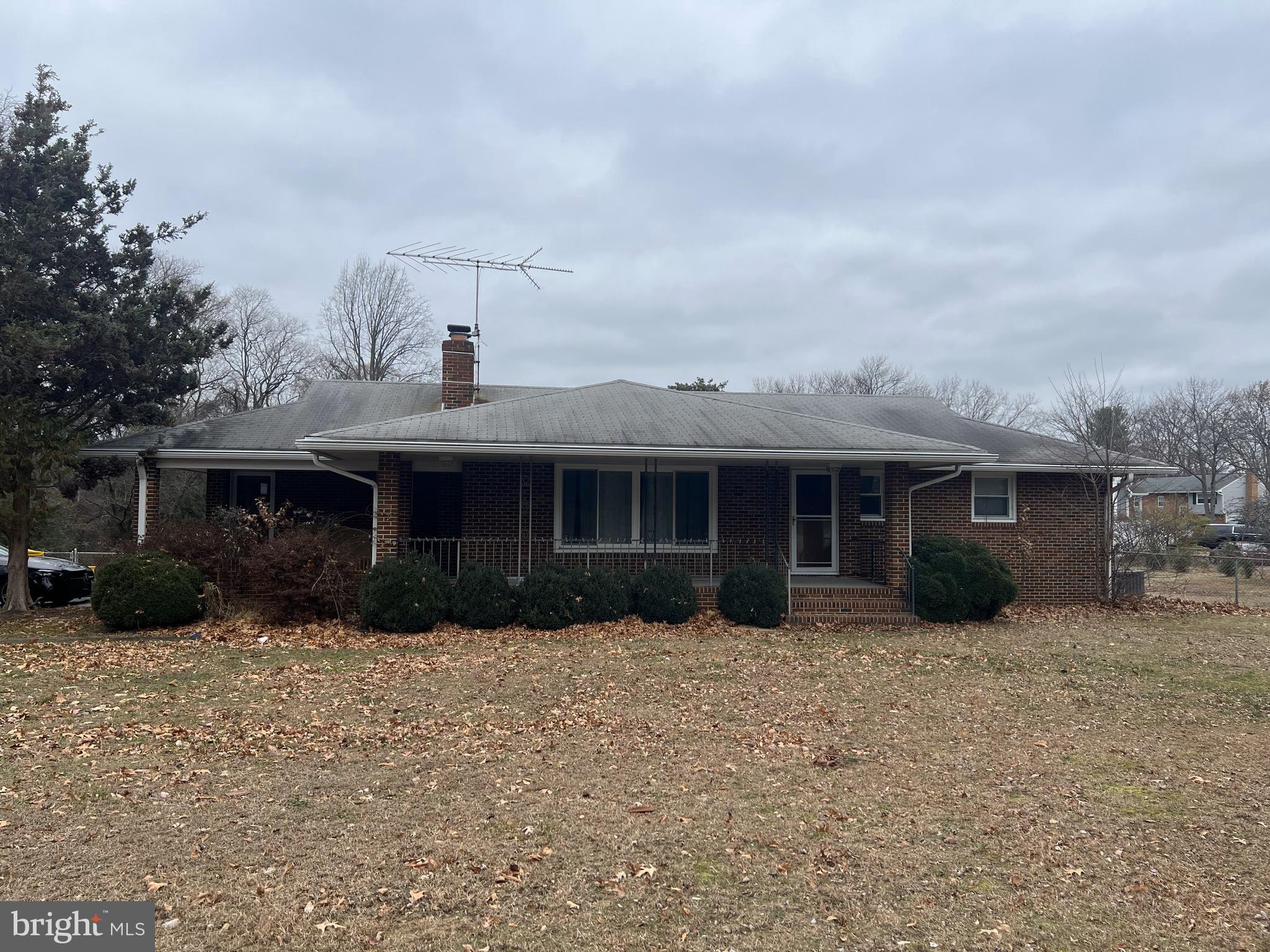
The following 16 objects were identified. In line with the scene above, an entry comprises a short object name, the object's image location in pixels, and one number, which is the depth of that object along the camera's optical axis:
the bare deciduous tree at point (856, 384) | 49.31
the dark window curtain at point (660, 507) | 14.45
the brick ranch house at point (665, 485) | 12.76
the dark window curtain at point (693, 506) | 14.68
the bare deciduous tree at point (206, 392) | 31.70
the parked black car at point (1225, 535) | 33.38
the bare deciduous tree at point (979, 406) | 48.69
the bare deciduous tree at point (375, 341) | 38.88
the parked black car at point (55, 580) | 14.80
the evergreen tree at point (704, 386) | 33.94
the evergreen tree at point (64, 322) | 12.70
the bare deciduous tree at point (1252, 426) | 42.56
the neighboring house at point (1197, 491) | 51.50
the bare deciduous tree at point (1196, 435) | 45.69
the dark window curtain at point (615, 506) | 14.38
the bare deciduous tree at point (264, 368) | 37.41
